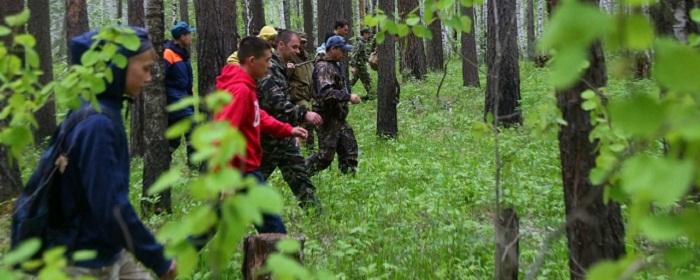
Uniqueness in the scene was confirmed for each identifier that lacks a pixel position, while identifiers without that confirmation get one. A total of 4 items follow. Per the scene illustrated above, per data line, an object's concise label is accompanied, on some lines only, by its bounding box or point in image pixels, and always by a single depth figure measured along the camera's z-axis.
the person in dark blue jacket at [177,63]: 9.27
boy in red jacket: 5.20
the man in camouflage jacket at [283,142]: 6.84
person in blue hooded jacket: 3.04
